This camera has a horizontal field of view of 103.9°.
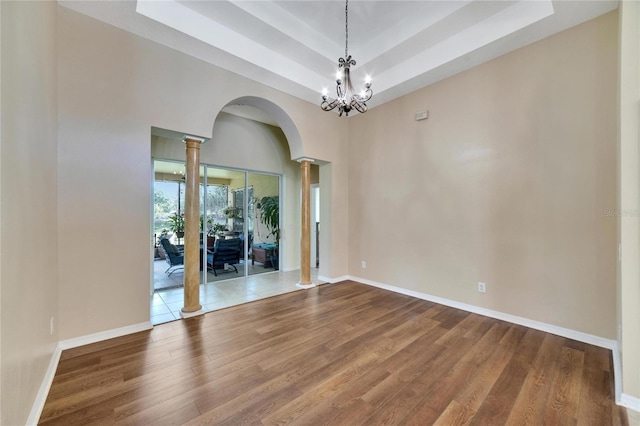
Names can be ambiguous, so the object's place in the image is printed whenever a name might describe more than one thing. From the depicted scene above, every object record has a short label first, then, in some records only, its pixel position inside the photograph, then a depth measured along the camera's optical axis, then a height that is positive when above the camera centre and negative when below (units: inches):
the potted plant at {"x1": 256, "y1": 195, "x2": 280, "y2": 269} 246.5 -4.2
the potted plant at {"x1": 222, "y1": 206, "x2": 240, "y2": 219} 224.7 +0.8
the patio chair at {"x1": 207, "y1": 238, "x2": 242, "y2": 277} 211.3 -35.3
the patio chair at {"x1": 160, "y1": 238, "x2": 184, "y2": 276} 197.6 -32.8
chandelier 120.4 +60.4
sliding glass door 195.2 -8.0
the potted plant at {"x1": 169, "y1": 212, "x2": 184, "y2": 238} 198.2 -8.2
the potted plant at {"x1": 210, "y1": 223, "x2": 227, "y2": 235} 215.6 -13.7
